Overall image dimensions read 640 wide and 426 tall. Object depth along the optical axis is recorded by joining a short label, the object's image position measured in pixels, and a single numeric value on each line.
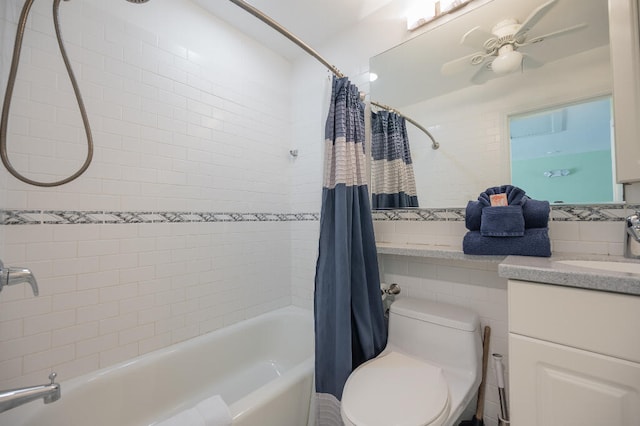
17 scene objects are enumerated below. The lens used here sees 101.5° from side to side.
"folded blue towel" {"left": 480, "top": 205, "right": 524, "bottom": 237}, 1.09
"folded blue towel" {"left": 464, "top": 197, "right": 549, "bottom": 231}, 1.10
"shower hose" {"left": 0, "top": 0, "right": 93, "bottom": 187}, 1.02
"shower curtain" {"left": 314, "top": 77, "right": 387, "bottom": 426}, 1.29
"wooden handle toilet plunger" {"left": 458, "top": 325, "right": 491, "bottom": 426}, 1.27
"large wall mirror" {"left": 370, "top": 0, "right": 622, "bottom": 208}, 1.16
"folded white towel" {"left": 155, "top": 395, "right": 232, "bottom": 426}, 0.89
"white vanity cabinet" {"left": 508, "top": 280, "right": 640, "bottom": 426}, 0.67
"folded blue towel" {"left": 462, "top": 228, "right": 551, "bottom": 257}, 1.06
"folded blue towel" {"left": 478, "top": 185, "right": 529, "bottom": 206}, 1.17
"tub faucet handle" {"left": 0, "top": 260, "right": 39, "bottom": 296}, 0.76
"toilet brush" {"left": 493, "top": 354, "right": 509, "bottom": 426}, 1.17
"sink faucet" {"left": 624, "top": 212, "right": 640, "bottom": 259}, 0.94
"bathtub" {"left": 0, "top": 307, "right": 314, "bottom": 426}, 1.12
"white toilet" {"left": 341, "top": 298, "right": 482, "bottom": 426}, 0.93
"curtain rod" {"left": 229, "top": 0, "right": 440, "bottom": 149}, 1.24
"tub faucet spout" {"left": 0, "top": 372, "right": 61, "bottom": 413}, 0.64
